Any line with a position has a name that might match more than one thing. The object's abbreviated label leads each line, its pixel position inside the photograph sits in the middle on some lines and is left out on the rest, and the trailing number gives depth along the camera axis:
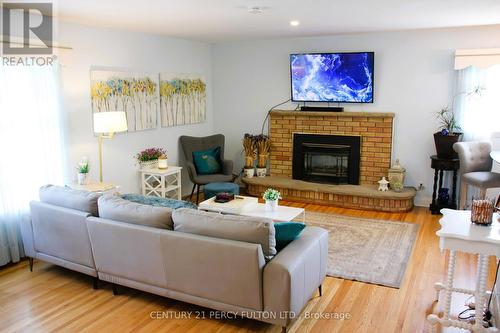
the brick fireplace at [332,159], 6.07
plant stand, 5.47
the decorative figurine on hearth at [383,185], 5.99
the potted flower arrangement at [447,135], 5.46
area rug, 3.93
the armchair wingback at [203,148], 6.23
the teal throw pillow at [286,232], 3.09
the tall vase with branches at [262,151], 6.86
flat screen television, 6.12
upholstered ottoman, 5.68
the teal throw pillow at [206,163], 6.45
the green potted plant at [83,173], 4.61
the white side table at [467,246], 2.61
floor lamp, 4.63
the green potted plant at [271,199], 4.56
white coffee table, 4.43
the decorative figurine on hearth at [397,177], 5.94
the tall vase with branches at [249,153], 6.86
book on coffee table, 4.58
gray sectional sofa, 2.83
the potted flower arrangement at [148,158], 5.75
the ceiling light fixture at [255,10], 3.98
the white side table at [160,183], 5.61
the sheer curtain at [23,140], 4.03
